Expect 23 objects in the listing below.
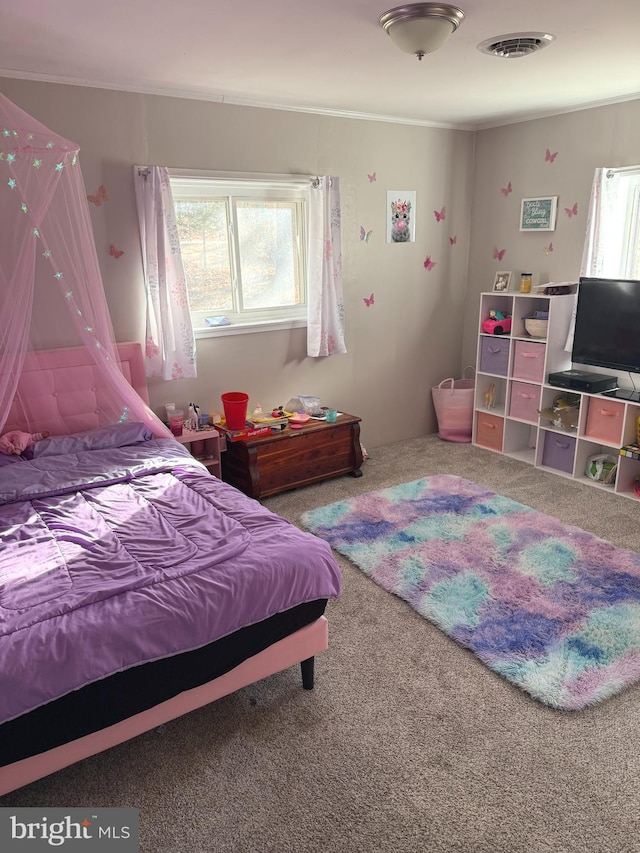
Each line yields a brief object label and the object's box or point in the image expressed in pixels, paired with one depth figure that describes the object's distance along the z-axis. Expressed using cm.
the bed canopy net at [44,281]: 289
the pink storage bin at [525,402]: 476
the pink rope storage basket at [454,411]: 536
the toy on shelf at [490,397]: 520
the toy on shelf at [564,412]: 456
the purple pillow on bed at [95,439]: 325
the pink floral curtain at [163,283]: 377
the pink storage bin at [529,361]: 465
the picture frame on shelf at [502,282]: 500
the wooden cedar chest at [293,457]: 409
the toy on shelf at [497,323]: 493
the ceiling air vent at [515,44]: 284
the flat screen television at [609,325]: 412
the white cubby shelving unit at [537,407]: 424
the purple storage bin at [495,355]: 493
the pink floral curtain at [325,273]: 445
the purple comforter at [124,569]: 187
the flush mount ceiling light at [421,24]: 249
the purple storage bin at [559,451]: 456
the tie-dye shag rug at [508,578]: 255
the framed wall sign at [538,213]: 474
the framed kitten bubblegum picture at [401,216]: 497
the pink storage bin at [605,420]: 419
